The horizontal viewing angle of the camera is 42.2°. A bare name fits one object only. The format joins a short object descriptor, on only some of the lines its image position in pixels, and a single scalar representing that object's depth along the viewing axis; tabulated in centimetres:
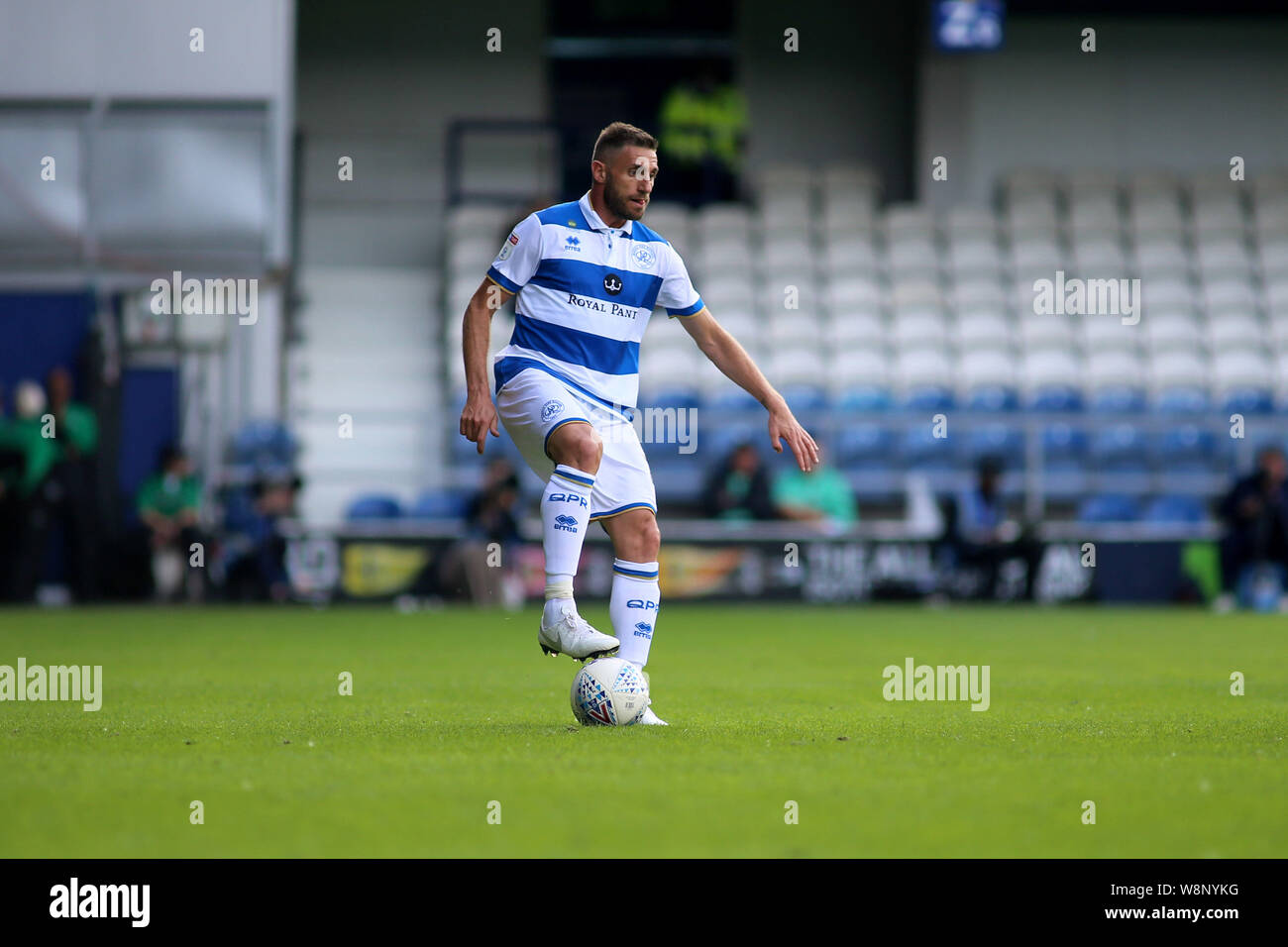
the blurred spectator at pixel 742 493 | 1798
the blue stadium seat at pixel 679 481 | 1947
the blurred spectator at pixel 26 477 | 1683
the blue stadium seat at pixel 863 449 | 1997
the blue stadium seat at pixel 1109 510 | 1928
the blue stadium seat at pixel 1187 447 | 2053
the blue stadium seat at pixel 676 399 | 2000
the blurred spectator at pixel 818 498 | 1852
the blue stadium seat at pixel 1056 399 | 2084
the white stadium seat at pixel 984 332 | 2200
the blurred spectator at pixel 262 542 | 1719
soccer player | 637
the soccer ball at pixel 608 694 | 611
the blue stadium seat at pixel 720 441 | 1966
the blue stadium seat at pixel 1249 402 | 2083
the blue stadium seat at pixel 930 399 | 2053
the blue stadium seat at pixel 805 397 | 2045
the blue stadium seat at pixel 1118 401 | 2088
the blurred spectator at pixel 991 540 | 1814
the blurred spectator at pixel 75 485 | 1697
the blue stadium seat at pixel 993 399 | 2059
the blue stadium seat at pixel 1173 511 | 1961
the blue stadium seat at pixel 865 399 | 2061
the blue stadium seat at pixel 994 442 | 1998
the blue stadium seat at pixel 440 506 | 1842
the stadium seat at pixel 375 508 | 1872
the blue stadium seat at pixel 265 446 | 1858
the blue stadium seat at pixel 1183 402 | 2100
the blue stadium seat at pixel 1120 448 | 2036
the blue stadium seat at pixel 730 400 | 2045
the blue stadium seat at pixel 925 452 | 2012
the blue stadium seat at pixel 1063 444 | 2020
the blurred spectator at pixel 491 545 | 1684
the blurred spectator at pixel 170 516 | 1727
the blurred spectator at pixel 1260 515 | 1764
